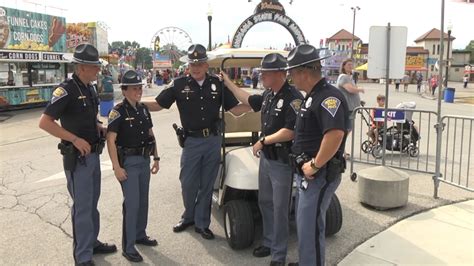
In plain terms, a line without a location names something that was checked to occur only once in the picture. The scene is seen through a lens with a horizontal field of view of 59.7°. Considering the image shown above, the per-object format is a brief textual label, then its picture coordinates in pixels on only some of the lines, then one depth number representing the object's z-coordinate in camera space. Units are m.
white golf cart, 4.08
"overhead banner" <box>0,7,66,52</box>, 18.59
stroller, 8.42
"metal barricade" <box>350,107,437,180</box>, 8.05
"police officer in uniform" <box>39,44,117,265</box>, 3.57
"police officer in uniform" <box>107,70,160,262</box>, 3.89
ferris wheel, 56.44
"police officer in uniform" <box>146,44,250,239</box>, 4.46
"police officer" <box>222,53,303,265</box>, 3.62
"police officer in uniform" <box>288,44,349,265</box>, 2.94
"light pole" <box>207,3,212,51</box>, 18.83
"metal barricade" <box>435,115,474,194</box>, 6.30
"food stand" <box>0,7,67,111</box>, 18.27
